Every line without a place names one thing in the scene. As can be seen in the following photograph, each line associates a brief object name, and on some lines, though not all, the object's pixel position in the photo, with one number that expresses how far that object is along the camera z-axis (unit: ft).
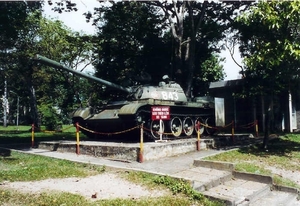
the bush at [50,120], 87.92
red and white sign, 35.78
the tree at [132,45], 75.05
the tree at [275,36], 31.50
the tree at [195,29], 66.64
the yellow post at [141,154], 31.76
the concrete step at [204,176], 23.39
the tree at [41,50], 85.20
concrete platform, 32.96
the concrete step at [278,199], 22.10
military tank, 38.37
